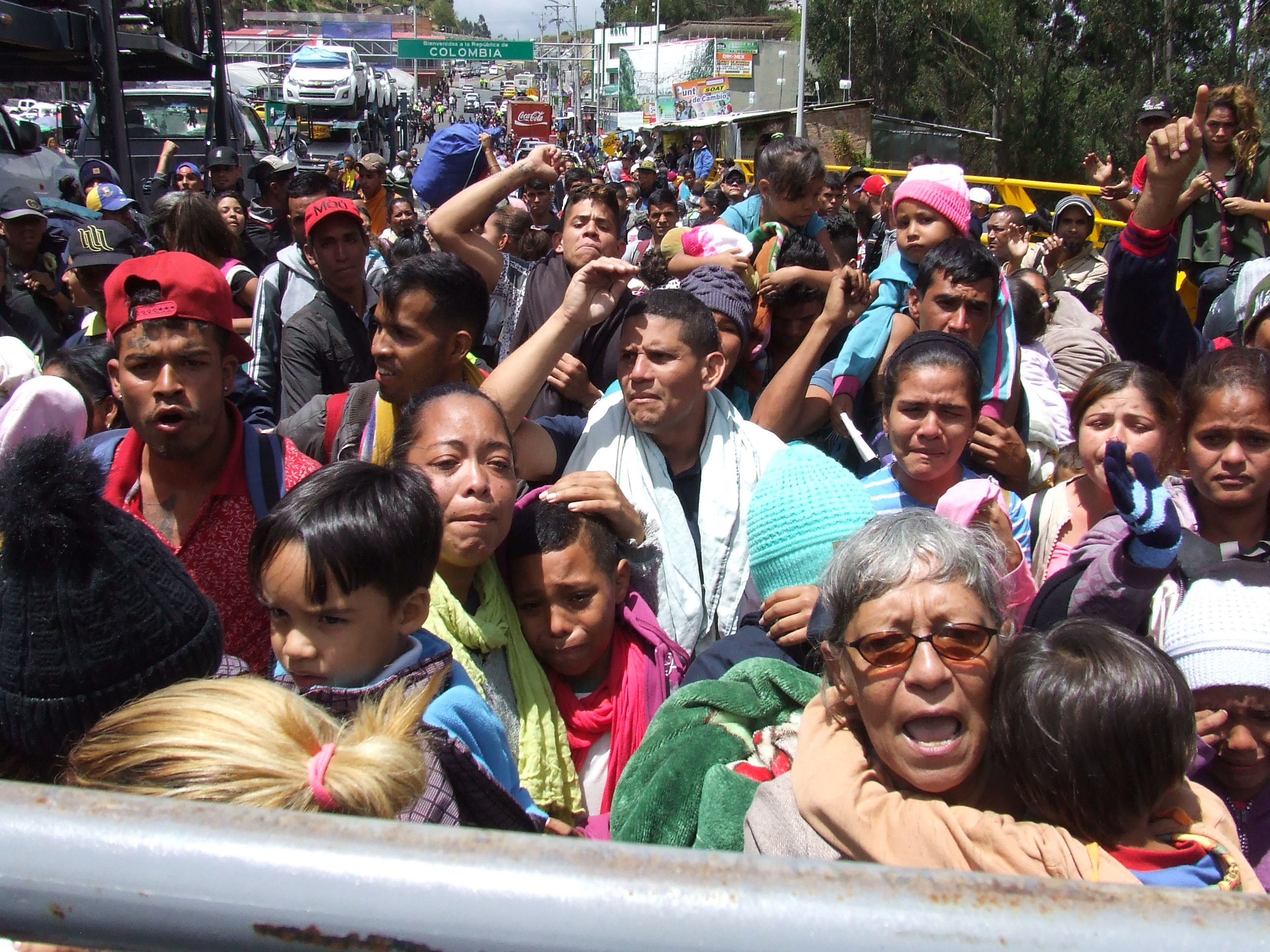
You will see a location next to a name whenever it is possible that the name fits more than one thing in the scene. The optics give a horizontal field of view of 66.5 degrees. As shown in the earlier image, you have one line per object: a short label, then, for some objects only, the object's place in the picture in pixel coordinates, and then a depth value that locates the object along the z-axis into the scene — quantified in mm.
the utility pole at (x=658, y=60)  45681
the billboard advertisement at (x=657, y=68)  46844
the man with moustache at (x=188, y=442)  2146
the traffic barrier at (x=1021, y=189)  9672
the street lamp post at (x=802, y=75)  24031
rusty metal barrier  638
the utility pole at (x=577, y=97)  54406
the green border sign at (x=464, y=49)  64375
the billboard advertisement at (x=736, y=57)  44375
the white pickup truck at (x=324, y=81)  27828
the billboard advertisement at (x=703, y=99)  41781
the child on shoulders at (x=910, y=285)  3131
